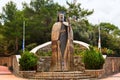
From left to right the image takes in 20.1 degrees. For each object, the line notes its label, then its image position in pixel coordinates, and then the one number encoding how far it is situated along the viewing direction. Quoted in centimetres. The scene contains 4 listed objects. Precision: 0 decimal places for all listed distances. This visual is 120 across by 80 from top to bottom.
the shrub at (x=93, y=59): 2017
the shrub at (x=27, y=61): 2039
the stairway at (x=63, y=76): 1886
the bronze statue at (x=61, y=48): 2111
